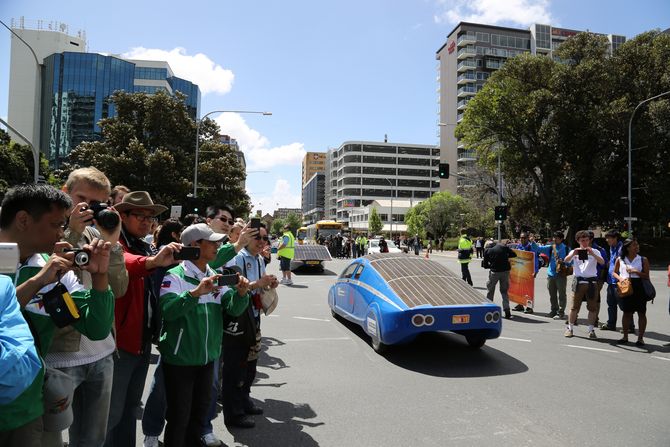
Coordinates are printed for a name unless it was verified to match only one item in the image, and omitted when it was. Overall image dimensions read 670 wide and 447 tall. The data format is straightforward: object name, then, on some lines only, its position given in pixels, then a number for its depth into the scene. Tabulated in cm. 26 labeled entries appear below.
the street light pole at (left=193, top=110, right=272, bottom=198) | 2751
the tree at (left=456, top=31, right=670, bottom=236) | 3056
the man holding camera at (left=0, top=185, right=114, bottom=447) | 187
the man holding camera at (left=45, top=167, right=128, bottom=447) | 235
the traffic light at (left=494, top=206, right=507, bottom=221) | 2495
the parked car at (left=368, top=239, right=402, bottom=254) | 3297
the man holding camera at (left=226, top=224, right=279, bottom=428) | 411
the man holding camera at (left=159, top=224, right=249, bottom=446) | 303
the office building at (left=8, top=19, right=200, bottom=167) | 7681
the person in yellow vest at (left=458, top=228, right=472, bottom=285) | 1389
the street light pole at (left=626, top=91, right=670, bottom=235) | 2742
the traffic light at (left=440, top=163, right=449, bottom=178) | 2714
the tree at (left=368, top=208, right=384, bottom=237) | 8994
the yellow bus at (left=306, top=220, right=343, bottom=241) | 4425
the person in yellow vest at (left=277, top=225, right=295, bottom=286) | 1537
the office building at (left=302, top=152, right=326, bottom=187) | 19238
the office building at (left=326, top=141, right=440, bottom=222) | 11738
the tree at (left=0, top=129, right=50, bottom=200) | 3859
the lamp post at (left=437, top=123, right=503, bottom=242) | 3619
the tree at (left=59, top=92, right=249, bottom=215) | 2898
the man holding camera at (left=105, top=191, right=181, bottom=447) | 293
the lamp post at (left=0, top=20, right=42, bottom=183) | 1693
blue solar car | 598
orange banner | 1065
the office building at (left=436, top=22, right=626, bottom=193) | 8406
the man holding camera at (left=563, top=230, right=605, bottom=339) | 802
